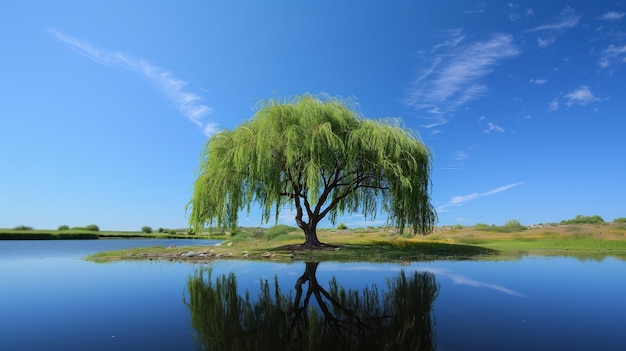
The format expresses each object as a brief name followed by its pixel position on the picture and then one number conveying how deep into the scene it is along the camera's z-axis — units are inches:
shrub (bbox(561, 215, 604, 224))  1792.3
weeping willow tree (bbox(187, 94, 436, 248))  745.0
